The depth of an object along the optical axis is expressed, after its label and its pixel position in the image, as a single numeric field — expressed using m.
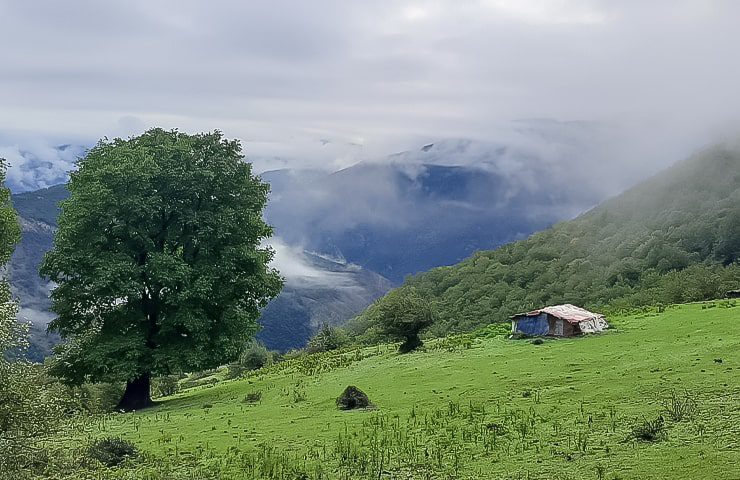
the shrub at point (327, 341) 59.91
